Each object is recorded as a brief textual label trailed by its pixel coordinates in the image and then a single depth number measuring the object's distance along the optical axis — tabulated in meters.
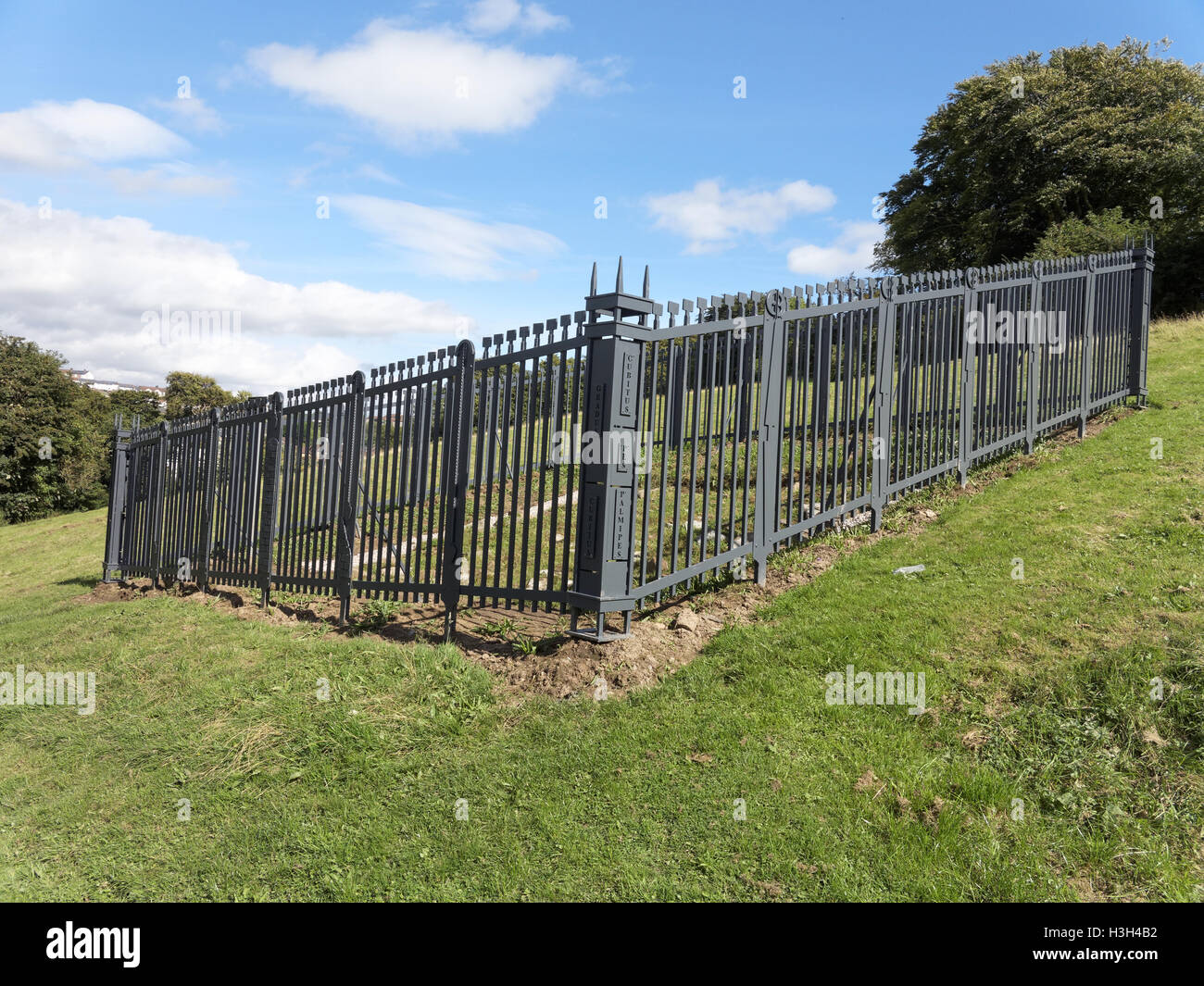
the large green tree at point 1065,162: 27.92
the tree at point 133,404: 54.69
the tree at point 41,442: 39.47
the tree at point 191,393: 59.05
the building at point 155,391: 58.42
